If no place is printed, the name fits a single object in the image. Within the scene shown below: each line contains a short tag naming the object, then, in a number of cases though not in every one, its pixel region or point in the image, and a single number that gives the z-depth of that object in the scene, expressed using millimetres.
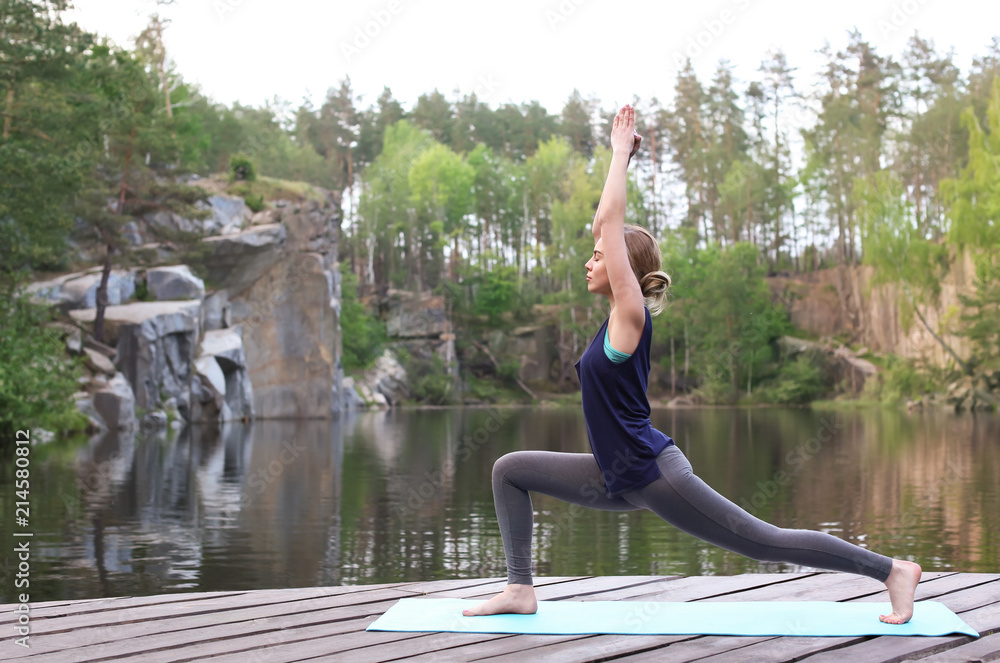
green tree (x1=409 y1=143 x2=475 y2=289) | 64125
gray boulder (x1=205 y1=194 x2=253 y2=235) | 40938
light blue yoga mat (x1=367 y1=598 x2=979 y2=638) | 3270
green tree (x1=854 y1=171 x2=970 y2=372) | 44469
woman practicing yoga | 3305
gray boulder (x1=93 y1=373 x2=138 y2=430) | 29359
